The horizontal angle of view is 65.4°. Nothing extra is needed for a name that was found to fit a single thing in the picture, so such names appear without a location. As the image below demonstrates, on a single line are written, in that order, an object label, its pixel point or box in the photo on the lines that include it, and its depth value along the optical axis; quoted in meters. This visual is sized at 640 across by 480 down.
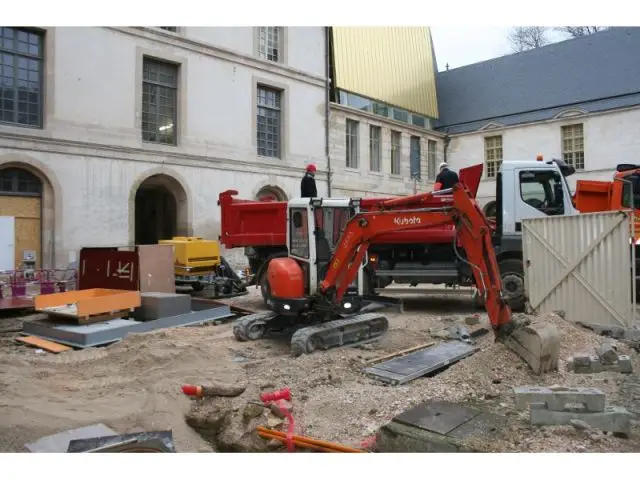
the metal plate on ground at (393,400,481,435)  3.69
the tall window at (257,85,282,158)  18.77
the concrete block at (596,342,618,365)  5.34
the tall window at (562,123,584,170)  22.67
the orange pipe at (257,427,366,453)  3.51
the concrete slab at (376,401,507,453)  3.48
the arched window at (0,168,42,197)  13.14
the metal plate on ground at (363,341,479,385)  5.20
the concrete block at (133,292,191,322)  8.23
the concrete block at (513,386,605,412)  3.81
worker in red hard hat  9.90
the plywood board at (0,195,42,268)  13.27
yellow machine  12.31
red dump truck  9.39
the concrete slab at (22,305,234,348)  7.05
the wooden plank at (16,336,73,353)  6.90
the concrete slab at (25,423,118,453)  3.53
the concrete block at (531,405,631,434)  3.68
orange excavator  5.65
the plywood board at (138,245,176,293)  9.61
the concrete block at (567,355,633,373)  5.28
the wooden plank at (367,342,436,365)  5.93
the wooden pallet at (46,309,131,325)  7.46
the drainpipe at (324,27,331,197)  20.50
